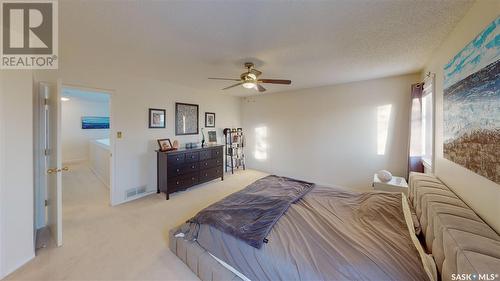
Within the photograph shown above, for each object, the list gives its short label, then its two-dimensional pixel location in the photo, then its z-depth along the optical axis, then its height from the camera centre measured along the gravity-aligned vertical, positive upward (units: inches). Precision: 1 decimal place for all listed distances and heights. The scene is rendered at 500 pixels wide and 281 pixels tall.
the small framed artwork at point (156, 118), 155.6 +16.5
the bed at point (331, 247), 45.8 -29.9
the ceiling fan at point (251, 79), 107.9 +34.4
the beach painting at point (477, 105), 46.7 +9.8
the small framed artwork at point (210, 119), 202.8 +20.3
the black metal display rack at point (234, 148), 225.5 -11.5
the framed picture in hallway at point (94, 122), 285.3 +24.1
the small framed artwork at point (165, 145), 157.5 -5.5
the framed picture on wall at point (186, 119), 174.9 +18.6
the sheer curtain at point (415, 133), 121.6 +3.9
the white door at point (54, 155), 87.7 -8.0
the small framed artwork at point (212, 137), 206.4 +1.5
